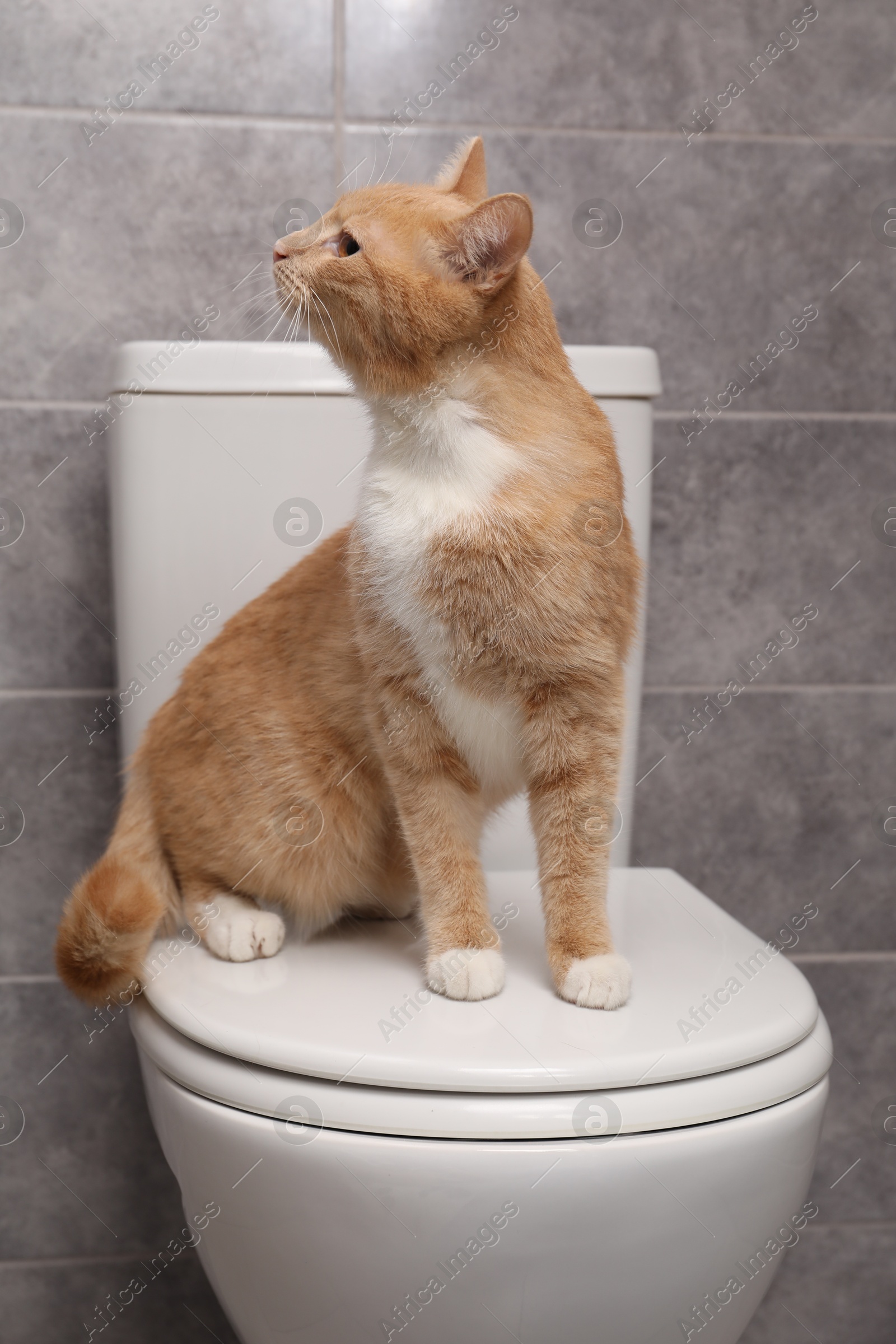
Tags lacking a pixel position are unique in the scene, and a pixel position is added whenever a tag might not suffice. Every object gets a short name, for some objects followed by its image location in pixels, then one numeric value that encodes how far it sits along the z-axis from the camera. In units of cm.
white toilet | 62
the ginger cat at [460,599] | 77
